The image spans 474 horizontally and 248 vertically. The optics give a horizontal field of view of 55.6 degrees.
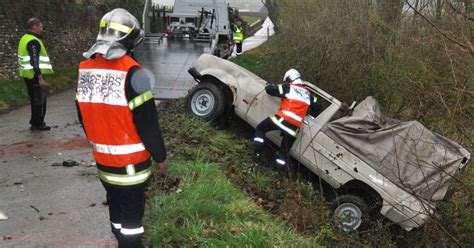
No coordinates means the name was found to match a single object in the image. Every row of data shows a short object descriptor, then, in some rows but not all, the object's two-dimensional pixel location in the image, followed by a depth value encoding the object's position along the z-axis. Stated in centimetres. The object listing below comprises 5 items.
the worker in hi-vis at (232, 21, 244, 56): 2068
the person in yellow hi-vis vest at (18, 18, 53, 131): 704
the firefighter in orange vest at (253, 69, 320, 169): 662
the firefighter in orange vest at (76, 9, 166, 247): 293
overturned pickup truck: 552
